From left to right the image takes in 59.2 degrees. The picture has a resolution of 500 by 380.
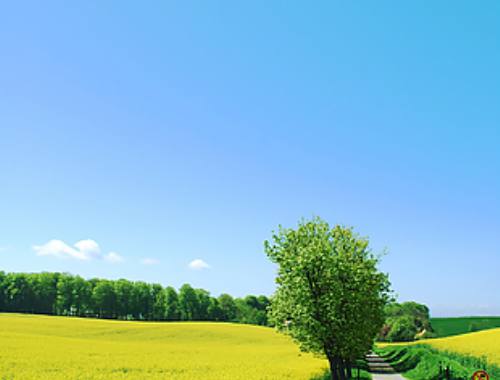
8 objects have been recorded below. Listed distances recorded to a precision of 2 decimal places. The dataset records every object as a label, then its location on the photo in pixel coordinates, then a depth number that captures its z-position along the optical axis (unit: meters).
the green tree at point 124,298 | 125.06
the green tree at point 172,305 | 133.12
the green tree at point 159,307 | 133.50
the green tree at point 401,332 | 125.12
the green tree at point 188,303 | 137.95
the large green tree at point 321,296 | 24.56
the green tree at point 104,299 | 120.50
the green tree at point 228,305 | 159.91
